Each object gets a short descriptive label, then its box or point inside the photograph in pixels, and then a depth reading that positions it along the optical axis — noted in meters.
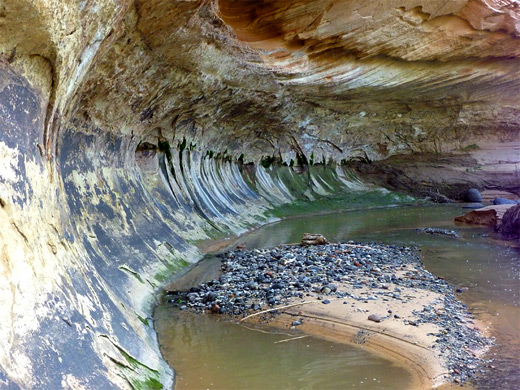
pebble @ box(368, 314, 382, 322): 4.88
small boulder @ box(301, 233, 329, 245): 9.70
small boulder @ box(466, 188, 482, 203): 22.19
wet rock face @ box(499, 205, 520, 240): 11.09
